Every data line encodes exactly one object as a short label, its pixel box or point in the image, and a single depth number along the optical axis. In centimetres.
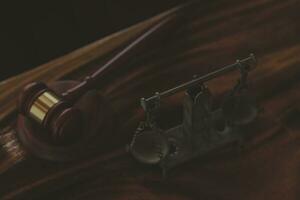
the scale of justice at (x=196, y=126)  125
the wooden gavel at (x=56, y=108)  128
